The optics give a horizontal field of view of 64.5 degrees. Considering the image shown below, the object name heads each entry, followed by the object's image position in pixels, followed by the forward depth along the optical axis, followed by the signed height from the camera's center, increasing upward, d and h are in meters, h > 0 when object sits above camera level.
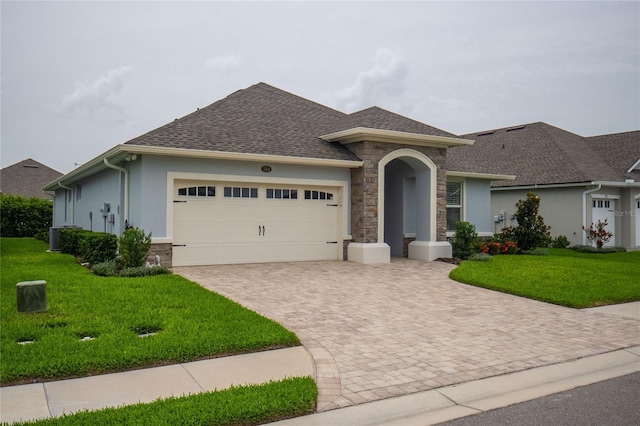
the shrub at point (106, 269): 11.56 -1.13
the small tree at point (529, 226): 18.97 -0.26
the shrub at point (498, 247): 17.97 -1.03
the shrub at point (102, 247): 13.03 -0.69
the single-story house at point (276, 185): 13.29 +1.02
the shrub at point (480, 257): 15.75 -1.21
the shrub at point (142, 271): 11.32 -1.16
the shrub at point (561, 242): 22.75 -1.05
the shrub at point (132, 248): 11.77 -0.65
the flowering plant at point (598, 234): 21.58 -0.65
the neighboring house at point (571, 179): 22.55 +1.82
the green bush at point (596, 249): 21.10 -1.30
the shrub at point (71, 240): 15.96 -0.64
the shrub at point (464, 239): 16.36 -0.64
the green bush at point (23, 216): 28.91 +0.27
